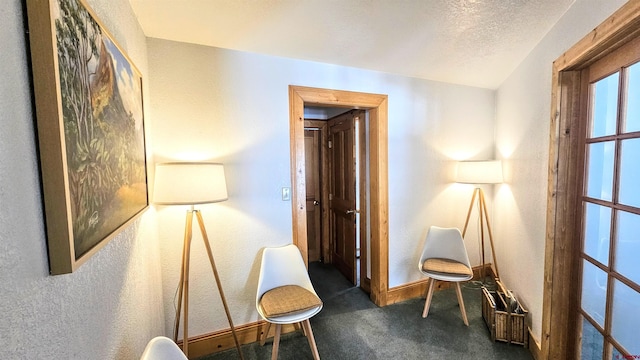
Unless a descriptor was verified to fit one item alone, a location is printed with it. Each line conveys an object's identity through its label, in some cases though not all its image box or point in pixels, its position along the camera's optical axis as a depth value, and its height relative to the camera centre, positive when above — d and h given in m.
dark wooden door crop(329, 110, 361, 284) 2.95 -0.32
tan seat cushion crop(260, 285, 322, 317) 1.70 -0.92
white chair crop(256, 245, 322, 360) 1.71 -0.92
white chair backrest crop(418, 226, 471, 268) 2.52 -0.79
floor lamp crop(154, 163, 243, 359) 1.50 -0.11
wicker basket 2.02 -1.27
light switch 2.15 -0.22
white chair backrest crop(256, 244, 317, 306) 2.00 -0.79
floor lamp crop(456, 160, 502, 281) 2.51 -0.11
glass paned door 1.28 -0.31
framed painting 0.60 +0.13
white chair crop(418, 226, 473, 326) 2.28 -0.93
